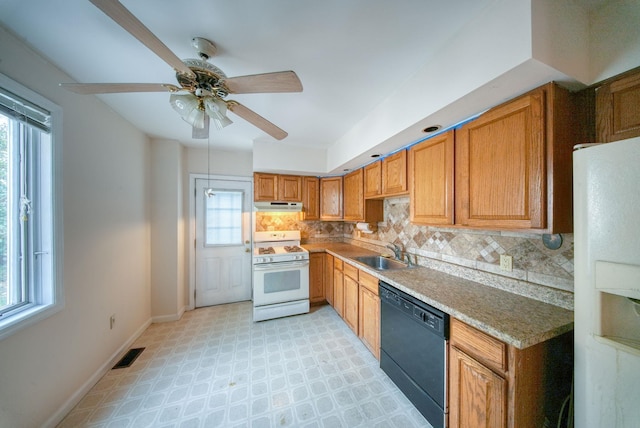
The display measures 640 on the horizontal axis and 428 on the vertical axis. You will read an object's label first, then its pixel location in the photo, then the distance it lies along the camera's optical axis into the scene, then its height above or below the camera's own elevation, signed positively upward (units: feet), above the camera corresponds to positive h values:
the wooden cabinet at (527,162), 3.32 +0.91
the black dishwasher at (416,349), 4.20 -3.34
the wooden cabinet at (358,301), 6.50 -3.35
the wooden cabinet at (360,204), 8.95 +0.40
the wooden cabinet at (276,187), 10.00 +1.38
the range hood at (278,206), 10.02 +0.40
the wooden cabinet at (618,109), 3.00 +1.61
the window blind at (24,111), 3.80 +2.18
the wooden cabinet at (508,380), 3.09 -2.81
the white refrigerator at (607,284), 2.32 -0.91
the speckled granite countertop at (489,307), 3.09 -1.84
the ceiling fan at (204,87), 3.37 +2.37
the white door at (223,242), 10.40 -1.50
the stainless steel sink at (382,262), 7.74 -2.04
